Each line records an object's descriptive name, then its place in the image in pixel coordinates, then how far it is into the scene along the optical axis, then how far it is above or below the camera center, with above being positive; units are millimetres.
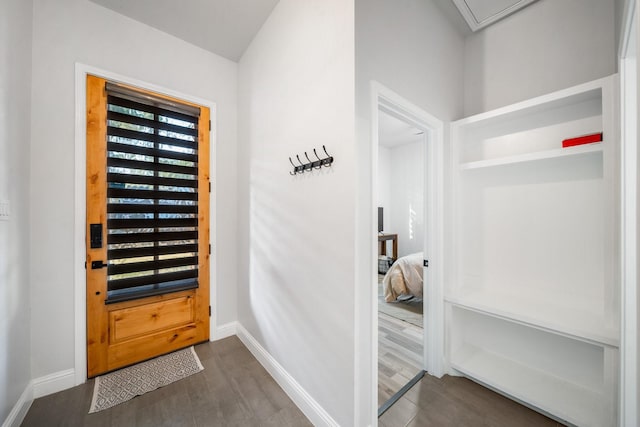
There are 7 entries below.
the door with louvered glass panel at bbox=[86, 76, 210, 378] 1887 -93
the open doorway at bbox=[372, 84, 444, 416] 1604 -891
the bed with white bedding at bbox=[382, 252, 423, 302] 3316 -949
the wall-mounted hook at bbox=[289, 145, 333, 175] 1417 +318
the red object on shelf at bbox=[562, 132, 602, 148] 1414 +450
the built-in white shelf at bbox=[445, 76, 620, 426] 1390 -307
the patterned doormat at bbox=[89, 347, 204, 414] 1674 -1293
